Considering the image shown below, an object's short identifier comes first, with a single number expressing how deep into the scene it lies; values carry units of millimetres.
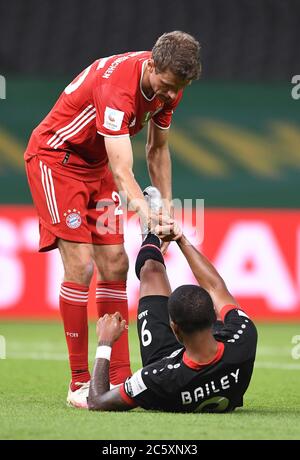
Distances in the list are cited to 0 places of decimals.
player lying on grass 9945
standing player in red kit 11094
